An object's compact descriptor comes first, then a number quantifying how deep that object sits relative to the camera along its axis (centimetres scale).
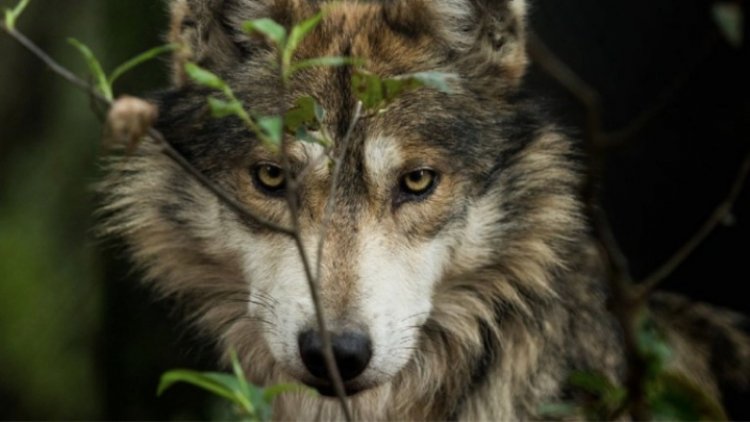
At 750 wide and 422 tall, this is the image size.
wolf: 754
